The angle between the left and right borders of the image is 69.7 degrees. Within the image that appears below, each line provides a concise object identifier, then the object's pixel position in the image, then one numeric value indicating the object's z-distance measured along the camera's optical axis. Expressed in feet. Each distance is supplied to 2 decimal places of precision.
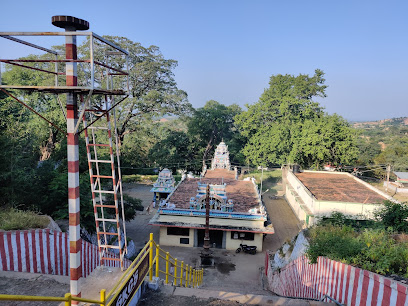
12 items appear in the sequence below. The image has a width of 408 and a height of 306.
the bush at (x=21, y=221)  29.01
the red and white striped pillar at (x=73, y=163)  18.86
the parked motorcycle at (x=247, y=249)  63.57
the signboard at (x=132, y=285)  18.34
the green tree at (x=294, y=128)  113.50
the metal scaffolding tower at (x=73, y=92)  17.92
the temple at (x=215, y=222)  64.03
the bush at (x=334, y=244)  26.14
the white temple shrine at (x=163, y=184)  94.22
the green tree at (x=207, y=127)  149.75
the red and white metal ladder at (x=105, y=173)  23.56
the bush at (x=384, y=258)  22.65
